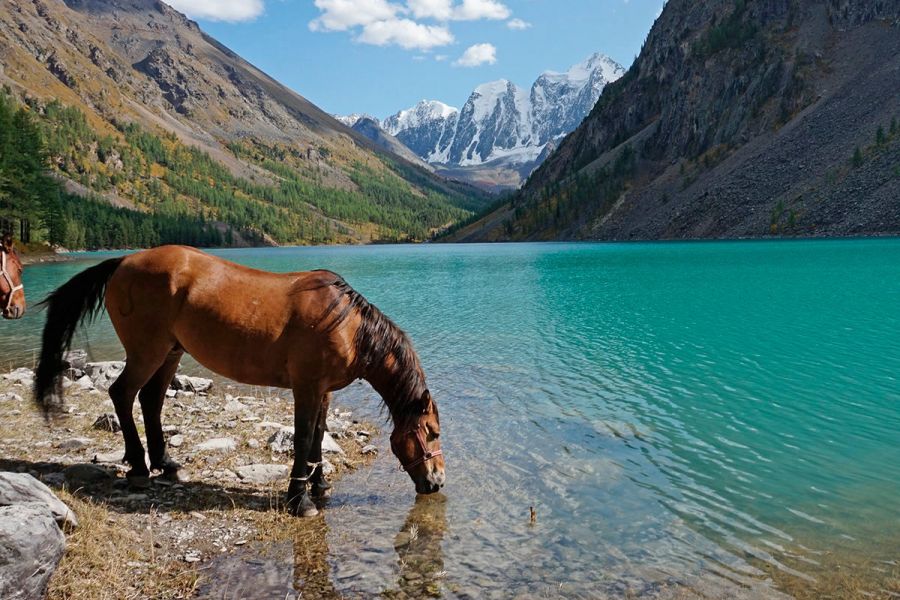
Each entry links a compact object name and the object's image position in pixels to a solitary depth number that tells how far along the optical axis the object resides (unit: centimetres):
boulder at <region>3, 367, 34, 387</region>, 1518
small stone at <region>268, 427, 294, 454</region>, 1051
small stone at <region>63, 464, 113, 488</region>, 815
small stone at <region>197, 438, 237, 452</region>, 1026
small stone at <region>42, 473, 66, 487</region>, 788
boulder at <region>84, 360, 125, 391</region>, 1563
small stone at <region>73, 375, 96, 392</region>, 1452
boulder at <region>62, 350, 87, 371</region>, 1656
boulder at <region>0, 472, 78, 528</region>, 546
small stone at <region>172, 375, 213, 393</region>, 1555
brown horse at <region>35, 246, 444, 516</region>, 773
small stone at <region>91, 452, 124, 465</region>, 912
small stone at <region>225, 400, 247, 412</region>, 1361
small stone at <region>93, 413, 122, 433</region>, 1096
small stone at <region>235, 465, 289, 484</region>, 912
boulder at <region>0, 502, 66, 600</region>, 468
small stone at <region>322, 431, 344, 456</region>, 1071
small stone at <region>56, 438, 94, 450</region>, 977
